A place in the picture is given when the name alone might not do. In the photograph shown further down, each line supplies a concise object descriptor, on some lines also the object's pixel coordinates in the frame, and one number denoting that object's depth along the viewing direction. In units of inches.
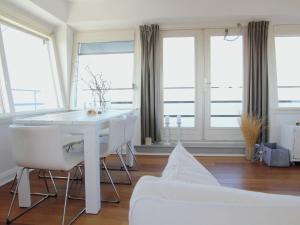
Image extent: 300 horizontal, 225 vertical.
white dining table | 87.9
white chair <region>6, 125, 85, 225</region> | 80.4
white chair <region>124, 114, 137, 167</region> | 118.6
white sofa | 22.6
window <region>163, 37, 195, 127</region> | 176.1
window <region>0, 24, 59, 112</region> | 143.9
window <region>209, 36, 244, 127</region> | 172.4
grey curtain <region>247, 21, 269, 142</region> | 162.2
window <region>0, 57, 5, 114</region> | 130.6
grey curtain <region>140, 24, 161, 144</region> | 170.2
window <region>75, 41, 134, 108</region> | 182.4
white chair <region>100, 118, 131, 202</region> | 101.7
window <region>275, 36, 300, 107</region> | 170.6
